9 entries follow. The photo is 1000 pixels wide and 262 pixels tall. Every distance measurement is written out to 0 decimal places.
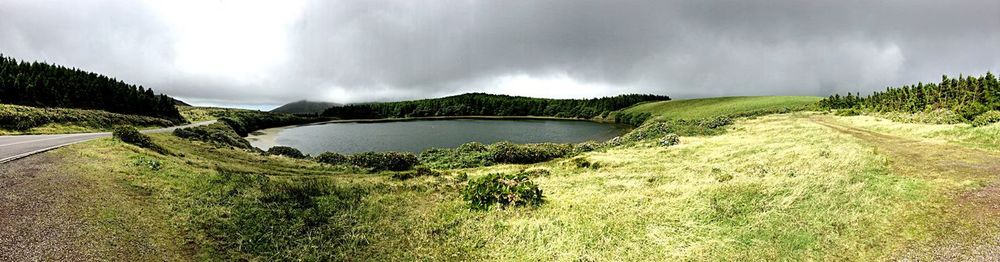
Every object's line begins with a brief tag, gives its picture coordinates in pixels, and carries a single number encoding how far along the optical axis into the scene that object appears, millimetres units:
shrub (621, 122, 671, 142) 53094
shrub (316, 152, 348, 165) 39991
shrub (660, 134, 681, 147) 37253
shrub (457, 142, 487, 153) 50384
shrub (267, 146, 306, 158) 46125
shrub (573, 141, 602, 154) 46409
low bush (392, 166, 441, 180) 27506
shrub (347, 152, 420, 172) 37219
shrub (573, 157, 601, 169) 27711
